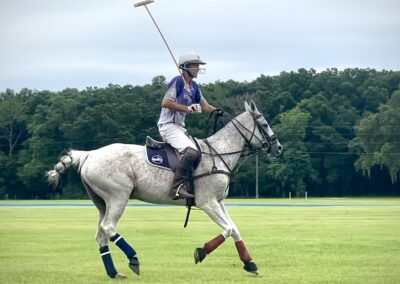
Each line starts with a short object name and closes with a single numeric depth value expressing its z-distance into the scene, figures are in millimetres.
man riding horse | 14727
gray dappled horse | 14656
